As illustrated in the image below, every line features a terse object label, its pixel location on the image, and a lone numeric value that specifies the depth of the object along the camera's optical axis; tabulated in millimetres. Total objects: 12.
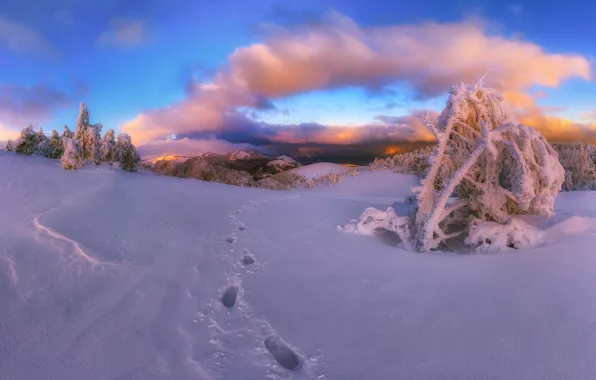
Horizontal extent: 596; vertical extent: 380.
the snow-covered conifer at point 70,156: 10844
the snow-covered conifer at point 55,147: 12781
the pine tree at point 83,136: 12509
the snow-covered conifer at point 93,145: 12523
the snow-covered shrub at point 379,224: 7328
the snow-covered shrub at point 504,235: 6645
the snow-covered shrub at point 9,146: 12219
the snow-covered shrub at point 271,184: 23634
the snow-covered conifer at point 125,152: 13195
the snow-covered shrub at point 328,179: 25031
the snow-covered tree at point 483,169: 6793
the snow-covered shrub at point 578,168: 21964
